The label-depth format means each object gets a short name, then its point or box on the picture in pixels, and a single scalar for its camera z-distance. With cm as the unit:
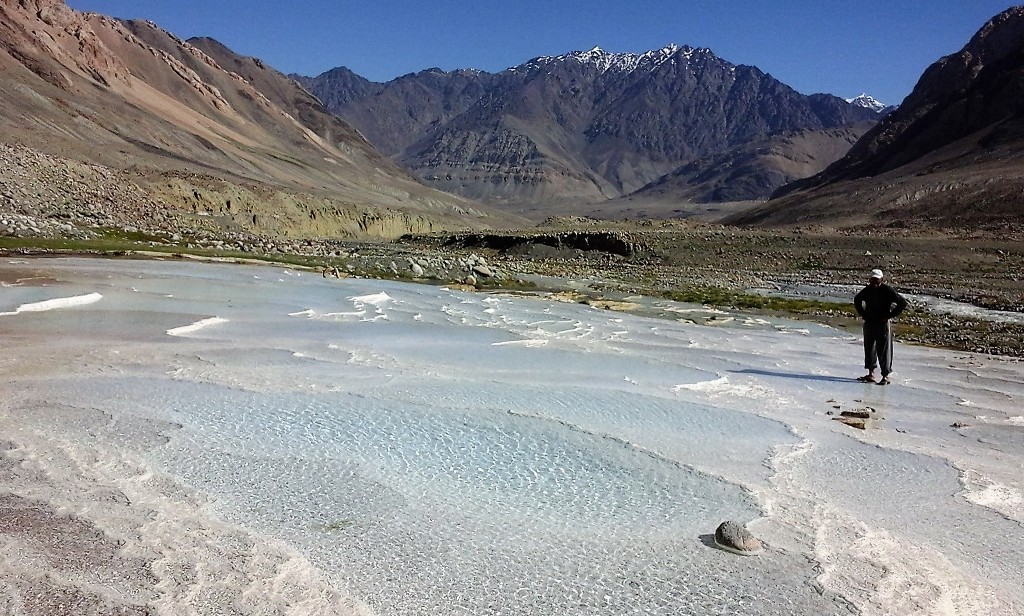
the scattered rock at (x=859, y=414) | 904
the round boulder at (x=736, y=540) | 474
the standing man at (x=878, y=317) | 1173
